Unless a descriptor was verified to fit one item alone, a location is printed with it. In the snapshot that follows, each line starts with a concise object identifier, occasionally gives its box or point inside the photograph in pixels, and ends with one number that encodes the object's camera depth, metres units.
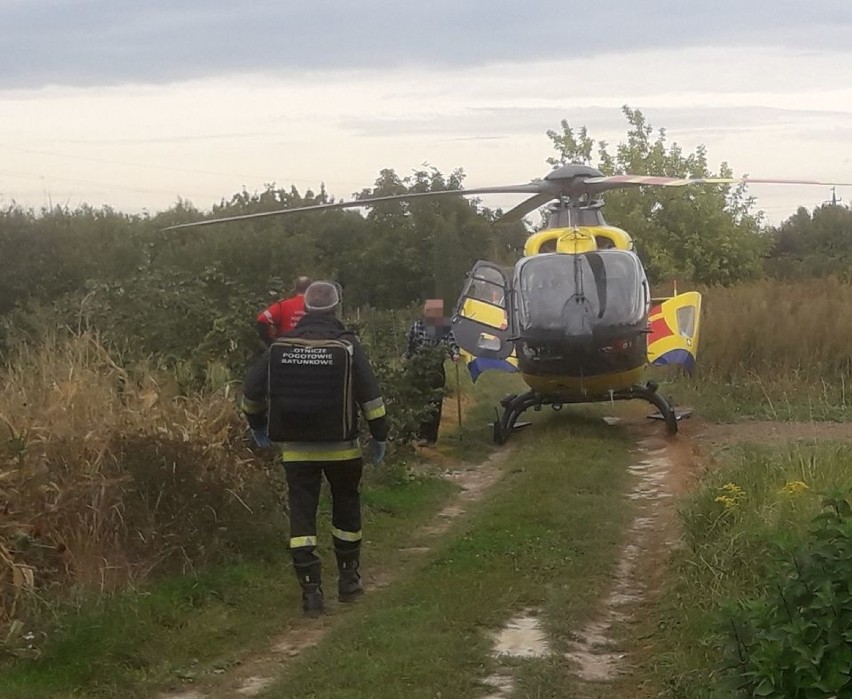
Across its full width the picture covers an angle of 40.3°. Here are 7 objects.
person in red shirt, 10.12
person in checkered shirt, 13.95
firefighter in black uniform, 7.31
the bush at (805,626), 3.93
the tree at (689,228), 35.25
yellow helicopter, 13.91
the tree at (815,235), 48.81
